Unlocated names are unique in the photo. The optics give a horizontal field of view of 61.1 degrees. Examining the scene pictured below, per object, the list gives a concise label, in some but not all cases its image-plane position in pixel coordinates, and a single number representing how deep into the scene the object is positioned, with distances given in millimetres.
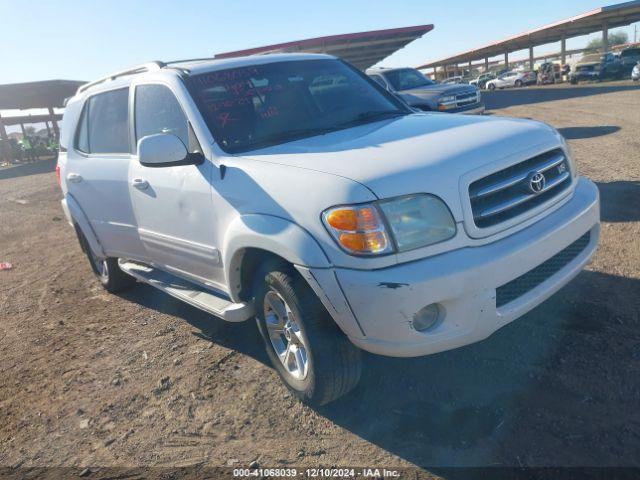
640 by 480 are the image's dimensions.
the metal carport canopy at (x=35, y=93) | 30547
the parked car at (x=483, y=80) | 48438
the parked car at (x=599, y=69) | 31484
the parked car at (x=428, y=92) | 10984
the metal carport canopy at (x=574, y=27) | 32688
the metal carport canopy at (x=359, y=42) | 23391
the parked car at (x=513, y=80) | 40812
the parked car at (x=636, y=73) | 27228
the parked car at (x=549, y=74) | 37719
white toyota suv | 2543
